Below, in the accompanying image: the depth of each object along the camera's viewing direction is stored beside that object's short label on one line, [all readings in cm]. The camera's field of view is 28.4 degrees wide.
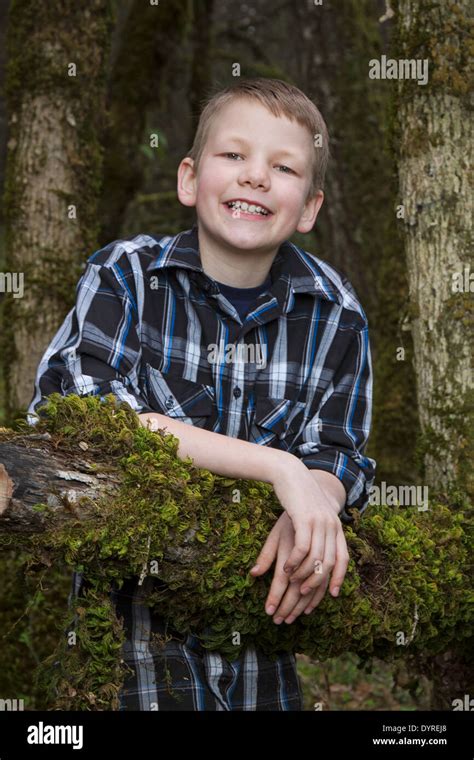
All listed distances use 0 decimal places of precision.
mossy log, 259
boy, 286
